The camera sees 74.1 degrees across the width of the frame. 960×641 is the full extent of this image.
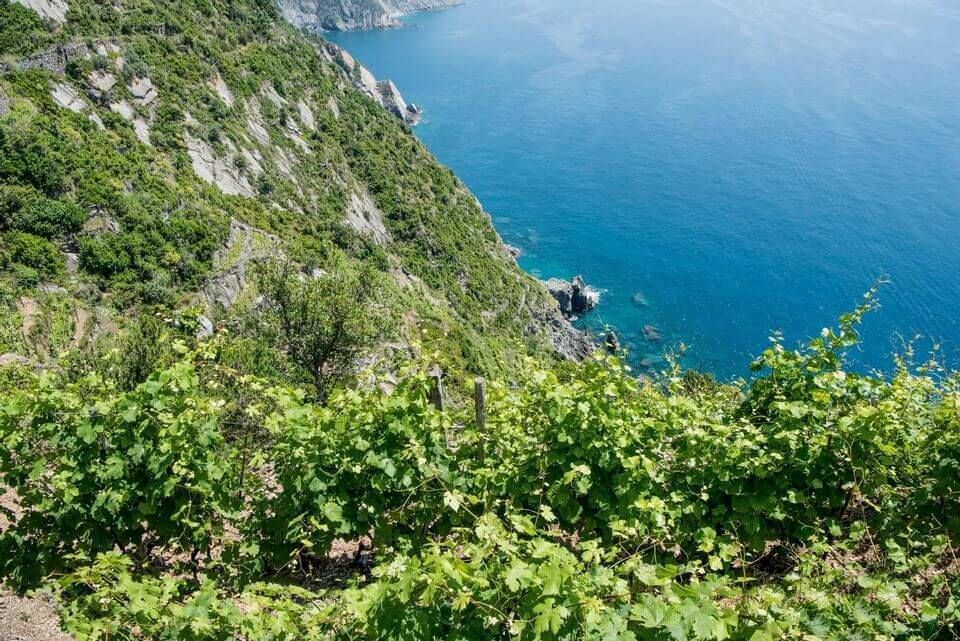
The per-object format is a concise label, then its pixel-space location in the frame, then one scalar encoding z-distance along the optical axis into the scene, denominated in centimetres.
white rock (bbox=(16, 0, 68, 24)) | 4928
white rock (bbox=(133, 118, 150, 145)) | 4762
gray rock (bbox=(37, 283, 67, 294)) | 2825
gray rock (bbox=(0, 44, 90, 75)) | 4312
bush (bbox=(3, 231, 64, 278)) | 2864
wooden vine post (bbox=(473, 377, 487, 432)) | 912
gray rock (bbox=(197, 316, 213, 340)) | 2672
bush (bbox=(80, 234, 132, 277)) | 3130
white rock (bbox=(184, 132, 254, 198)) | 5019
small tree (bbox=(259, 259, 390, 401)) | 2330
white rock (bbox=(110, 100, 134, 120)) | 4705
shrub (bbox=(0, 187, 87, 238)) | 3017
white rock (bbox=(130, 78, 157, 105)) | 5025
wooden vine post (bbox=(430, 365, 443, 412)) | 965
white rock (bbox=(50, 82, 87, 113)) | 4266
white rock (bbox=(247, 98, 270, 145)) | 6315
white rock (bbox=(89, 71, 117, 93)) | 4716
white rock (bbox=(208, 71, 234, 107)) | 6238
